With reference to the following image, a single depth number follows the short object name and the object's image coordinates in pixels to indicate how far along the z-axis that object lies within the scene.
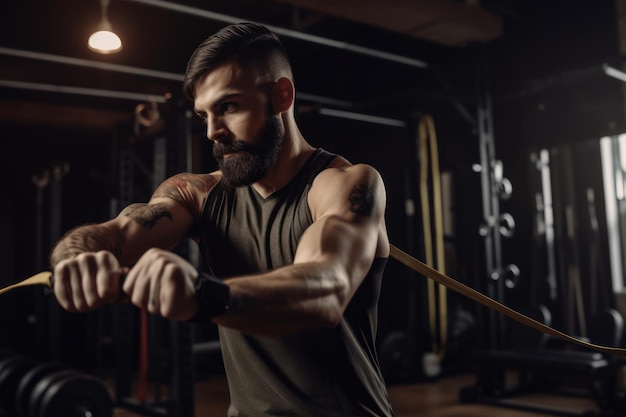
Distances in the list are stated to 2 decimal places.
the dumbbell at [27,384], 4.38
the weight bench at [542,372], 4.25
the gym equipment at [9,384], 4.70
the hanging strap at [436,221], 4.89
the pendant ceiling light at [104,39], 3.45
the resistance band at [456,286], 1.43
